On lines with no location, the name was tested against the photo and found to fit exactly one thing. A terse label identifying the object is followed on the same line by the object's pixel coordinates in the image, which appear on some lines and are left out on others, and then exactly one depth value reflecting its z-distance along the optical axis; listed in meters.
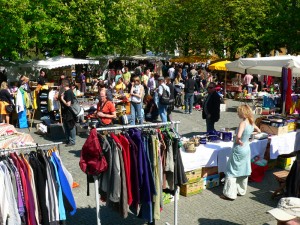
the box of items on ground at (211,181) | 7.49
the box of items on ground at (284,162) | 8.74
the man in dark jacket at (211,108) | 9.84
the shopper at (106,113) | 8.74
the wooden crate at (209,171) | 7.44
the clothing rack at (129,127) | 5.09
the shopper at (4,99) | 12.29
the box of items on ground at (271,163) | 8.63
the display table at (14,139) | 7.86
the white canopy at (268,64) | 9.02
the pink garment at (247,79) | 21.36
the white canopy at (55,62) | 20.36
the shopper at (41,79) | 16.72
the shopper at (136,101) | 11.63
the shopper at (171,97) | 12.14
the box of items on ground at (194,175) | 7.09
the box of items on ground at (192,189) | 7.11
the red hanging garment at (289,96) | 9.32
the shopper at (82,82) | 21.00
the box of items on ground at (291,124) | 8.93
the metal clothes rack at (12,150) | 4.58
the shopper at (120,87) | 15.87
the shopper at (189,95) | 15.38
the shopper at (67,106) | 9.80
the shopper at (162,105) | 11.91
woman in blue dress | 6.74
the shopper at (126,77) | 20.48
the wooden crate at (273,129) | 8.56
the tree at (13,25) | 18.59
